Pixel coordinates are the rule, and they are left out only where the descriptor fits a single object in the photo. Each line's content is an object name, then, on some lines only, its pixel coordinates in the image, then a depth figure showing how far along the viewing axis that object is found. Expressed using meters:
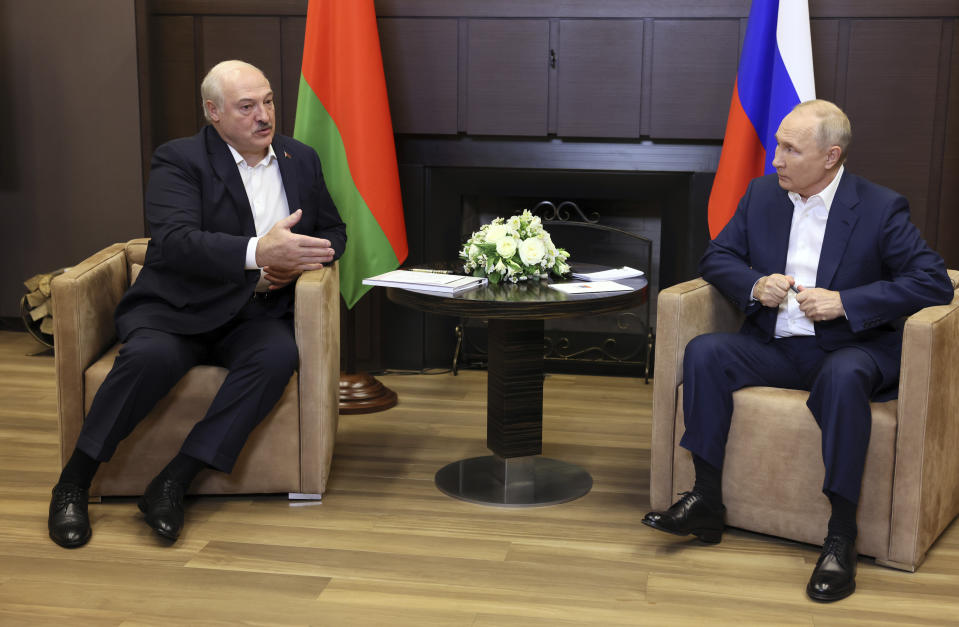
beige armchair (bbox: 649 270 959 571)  2.39
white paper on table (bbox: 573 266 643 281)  3.12
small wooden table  2.71
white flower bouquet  2.91
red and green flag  3.74
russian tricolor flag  3.66
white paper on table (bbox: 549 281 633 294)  2.84
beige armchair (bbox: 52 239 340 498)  2.79
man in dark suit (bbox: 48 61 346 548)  2.66
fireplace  4.24
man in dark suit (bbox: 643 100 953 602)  2.42
